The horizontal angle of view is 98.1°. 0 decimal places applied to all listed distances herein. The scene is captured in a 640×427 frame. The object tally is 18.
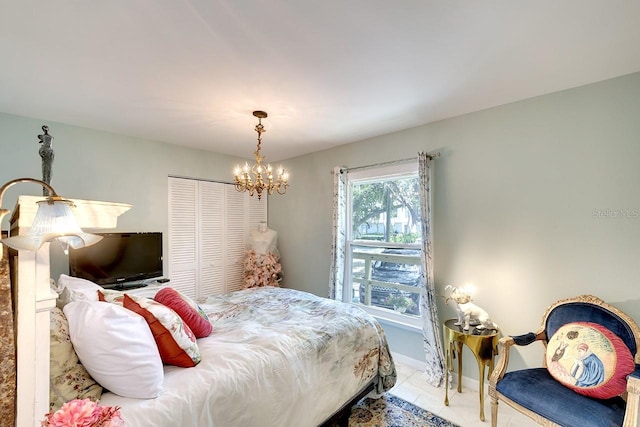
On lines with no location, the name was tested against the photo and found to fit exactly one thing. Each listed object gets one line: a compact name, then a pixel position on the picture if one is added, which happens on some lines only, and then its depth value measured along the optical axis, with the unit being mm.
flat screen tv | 2765
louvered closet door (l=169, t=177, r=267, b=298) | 3711
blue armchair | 1477
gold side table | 2150
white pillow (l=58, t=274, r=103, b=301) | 1554
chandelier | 2539
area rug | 2102
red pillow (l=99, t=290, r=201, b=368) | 1400
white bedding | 1251
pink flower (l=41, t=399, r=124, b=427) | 741
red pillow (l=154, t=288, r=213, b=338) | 1708
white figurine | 2297
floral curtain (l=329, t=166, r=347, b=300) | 3480
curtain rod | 2844
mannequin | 4031
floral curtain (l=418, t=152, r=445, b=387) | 2665
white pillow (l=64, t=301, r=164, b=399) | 1184
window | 3102
